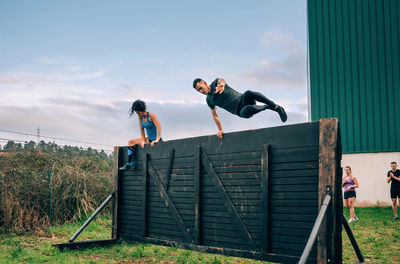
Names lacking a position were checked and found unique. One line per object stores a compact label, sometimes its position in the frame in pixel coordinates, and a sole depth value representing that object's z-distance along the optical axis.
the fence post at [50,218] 11.55
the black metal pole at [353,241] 5.91
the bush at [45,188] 10.83
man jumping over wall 6.44
